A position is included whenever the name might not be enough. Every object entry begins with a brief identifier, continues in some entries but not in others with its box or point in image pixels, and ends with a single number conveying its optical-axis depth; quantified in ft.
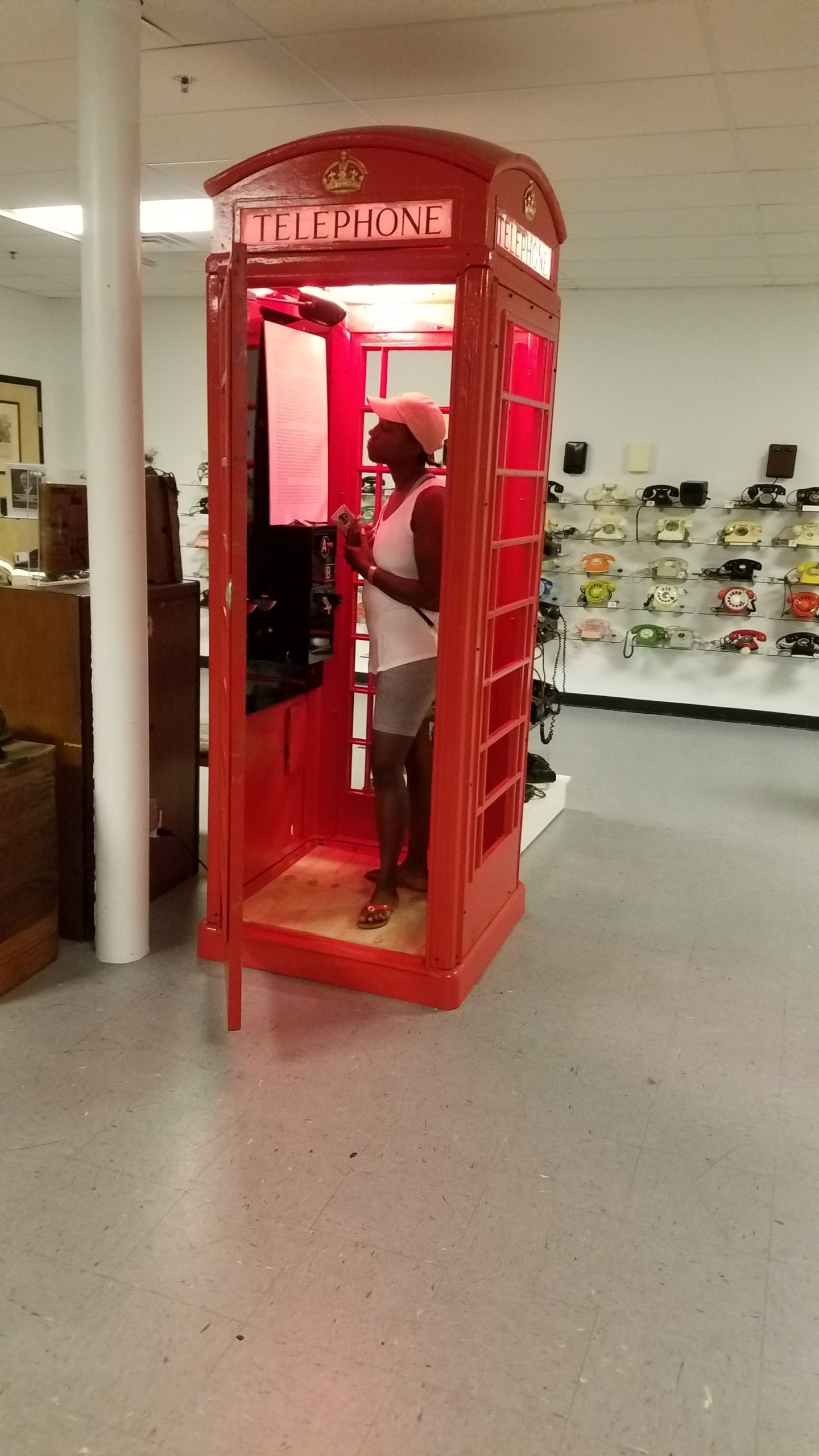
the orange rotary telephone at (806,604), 22.35
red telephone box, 8.61
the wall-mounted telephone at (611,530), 23.65
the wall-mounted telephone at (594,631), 24.58
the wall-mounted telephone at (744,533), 22.53
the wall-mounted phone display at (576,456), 23.77
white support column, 9.11
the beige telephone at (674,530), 22.94
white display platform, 14.83
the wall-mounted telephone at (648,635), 23.76
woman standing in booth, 10.18
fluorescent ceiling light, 17.84
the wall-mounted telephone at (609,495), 23.60
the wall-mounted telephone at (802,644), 22.59
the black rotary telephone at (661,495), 22.82
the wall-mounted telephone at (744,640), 22.91
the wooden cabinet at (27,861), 9.63
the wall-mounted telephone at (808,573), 22.31
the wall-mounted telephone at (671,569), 23.30
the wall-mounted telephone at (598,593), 24.07
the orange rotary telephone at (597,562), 23.93
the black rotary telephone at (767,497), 22.06
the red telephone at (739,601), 22.80
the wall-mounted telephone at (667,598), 23.47
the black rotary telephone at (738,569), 22.56
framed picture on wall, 27.02
